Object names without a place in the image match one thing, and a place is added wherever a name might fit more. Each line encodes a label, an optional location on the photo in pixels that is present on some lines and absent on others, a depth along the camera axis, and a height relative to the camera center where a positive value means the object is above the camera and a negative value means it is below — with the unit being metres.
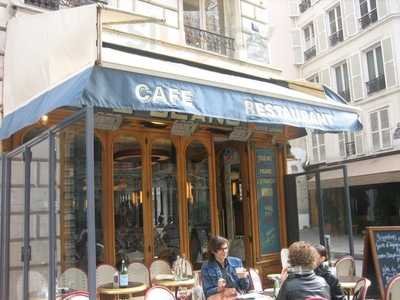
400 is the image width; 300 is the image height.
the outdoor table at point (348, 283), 5.98 -0.82
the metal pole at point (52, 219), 4.79 +0.09
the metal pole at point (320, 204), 9.09 +0.22
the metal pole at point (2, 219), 6.39 +0.14
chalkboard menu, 6.86 -0.54
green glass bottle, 6.40 -0.68
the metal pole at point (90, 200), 3.98 +0.21
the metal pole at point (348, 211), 8.55 +0.06
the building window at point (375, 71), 21.72 +6.22
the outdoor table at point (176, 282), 6.85 -0.82
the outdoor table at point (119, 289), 6.21 -0.79
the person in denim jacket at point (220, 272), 5.08 -0.53
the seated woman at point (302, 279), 3.76 -0.48
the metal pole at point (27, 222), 5.55 +0.08
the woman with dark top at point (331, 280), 4.70 -0.61
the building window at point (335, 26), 24.64 +9.39
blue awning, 4.62 +1.28
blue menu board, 9.85 +0.32
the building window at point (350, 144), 22.62 +3.23
